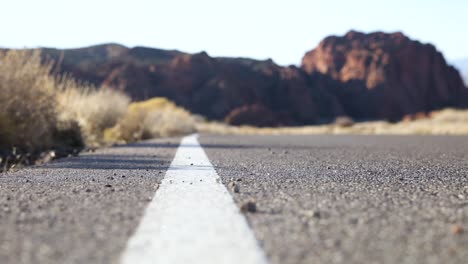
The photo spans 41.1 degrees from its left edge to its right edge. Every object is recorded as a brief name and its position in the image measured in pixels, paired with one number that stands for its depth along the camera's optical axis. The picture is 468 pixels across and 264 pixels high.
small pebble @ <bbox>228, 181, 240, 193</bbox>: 3.92
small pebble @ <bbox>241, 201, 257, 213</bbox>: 3.10
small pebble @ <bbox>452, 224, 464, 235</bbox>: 2.59
